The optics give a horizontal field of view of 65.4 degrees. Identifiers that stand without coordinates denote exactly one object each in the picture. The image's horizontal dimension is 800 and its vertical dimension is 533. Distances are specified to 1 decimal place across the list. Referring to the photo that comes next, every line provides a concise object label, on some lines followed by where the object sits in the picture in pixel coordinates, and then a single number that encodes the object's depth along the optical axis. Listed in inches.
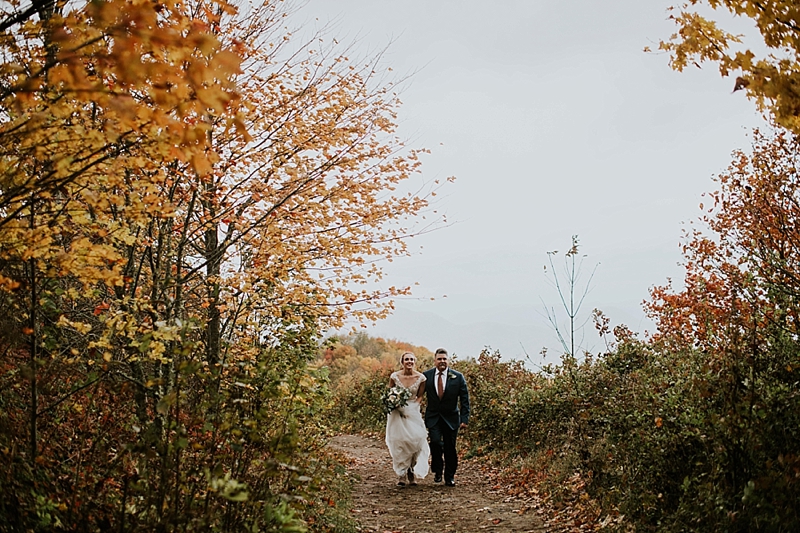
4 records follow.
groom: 381.1
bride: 388.8
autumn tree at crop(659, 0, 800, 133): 151.9
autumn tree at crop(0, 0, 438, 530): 110.7
